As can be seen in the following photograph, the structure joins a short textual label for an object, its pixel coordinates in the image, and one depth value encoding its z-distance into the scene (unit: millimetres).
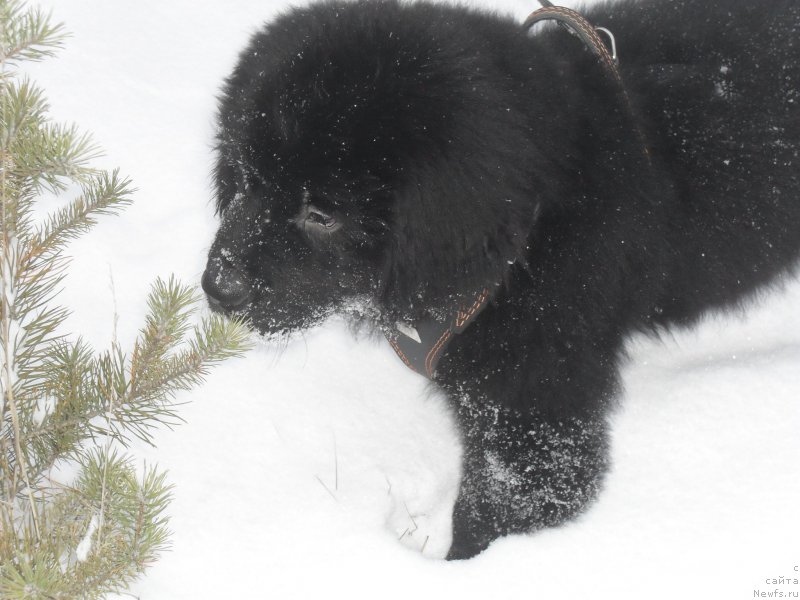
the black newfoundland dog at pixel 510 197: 2058
